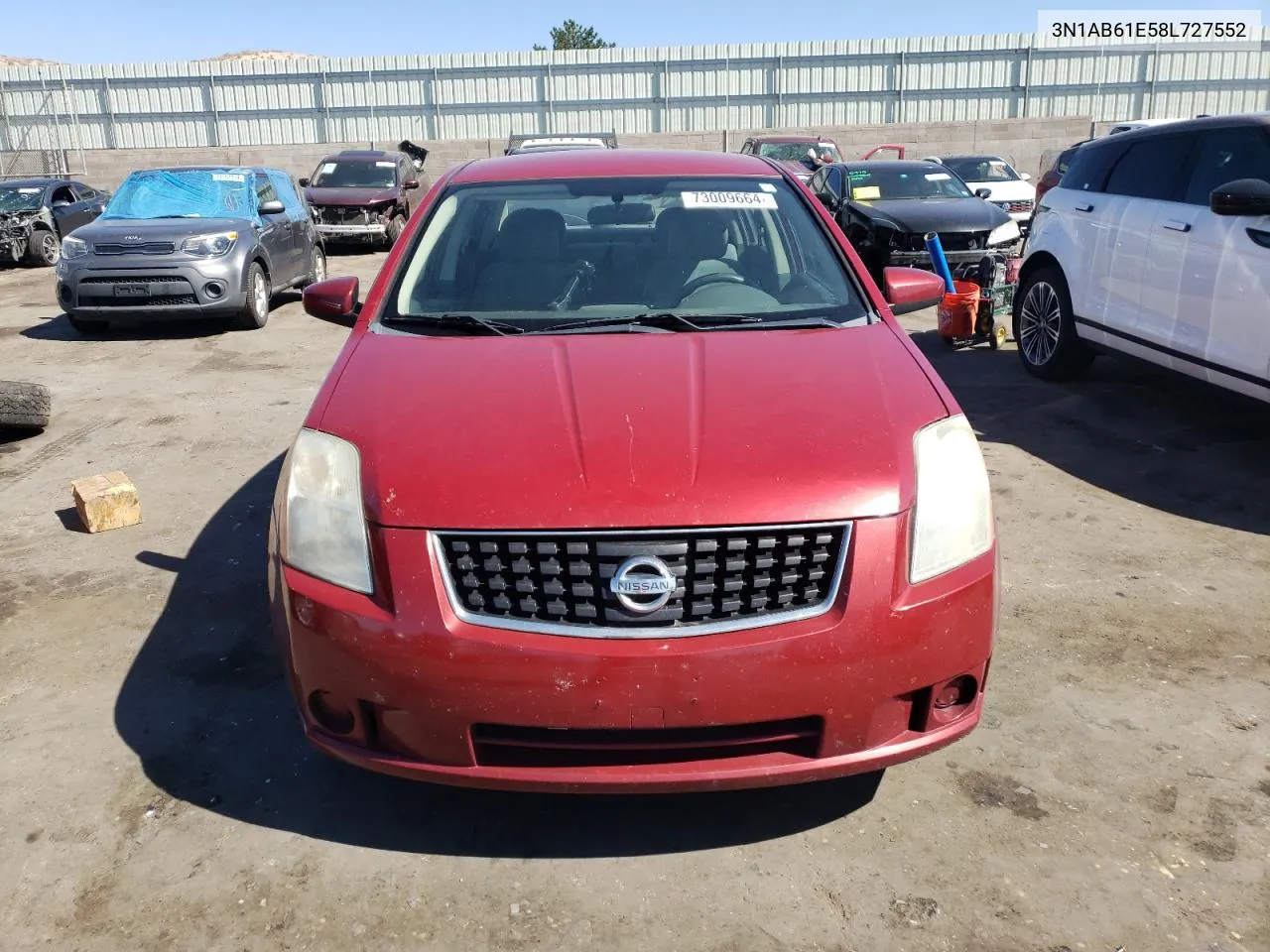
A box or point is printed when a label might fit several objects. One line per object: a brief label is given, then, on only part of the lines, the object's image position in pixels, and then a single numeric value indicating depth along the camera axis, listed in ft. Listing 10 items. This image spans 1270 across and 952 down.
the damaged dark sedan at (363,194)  55.88
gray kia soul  32.30
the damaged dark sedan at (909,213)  35.78
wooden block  16.51
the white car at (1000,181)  55.01
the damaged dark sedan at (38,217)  53.21
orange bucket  29.27
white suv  17.87
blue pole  29.66
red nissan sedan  7.76
